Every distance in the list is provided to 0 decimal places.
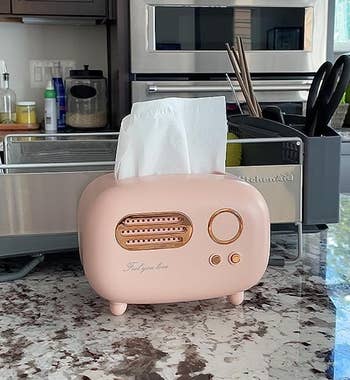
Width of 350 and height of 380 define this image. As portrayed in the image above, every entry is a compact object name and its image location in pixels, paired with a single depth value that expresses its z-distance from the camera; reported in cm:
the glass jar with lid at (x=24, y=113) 263
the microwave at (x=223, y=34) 222
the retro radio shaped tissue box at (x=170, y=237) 68
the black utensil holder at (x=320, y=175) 90
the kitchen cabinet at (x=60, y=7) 239
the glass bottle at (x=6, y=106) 267
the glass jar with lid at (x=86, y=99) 260
